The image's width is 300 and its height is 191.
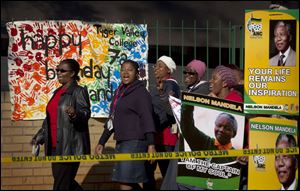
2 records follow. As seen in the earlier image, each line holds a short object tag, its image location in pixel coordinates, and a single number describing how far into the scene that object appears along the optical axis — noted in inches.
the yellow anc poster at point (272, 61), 311.0
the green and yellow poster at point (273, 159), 307.3
